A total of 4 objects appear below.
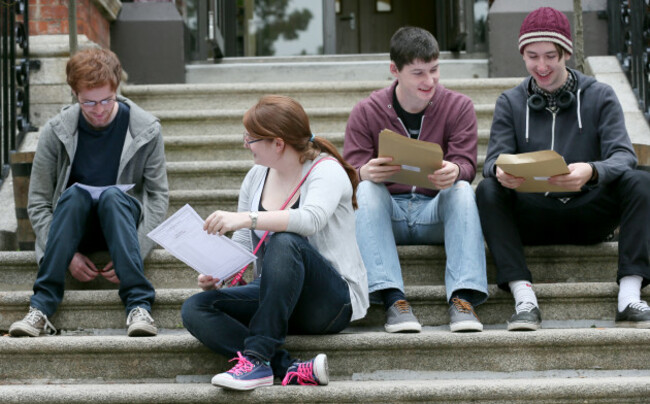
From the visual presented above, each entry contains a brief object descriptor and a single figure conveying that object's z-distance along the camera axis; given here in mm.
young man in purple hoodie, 5695
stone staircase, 4824
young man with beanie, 5656
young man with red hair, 5836
